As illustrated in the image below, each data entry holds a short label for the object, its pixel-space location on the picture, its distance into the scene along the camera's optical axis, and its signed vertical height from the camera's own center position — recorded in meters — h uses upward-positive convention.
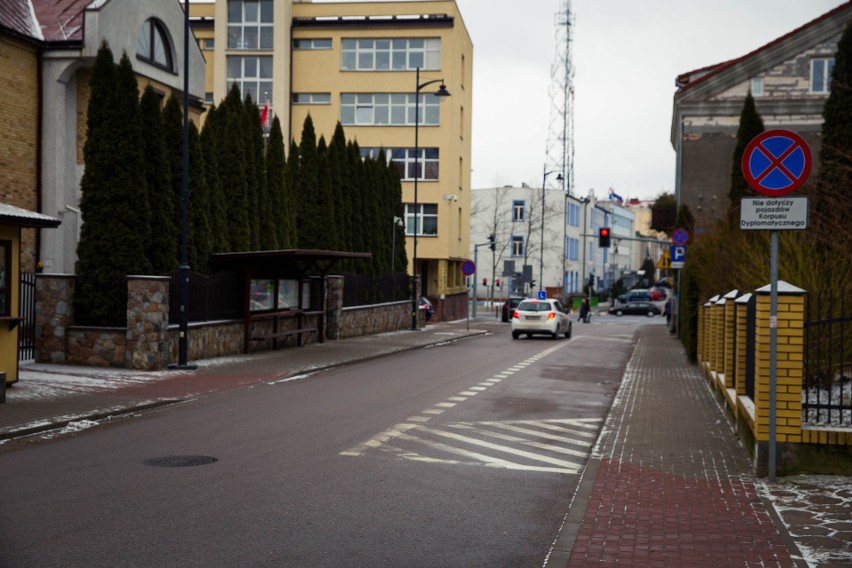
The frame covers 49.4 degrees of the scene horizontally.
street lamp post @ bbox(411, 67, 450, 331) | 38.62 -0.64
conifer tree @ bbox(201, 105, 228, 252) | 24.22 +2.08
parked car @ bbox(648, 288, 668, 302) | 85.44 -1.43
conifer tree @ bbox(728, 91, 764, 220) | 30.92 +5.10
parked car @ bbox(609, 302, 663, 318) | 70.80 -2.29
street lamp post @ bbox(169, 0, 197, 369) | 19.29 -0.30
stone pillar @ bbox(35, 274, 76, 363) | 19.20 -1.09
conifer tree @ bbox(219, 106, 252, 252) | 26.58 +2.64
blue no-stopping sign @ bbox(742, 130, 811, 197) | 8.42 +1.10
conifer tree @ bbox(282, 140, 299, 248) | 31.50 +2.83
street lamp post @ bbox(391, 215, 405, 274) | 43.31 +2.42
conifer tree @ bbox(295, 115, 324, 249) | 35.72 +3.12
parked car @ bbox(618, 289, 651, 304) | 74.38 -1.35
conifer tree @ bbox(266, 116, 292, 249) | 30.36 +2.65
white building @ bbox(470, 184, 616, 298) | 87.06 +4.35
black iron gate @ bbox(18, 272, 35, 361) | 18.97 -0.86
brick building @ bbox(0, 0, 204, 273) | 25.66 +4.92
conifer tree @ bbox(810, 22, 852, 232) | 25.25 +4.85
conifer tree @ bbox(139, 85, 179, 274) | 21.03 +1.96
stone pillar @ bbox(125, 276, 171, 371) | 18.91 -1.00
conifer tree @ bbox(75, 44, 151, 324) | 20.00 +1.88
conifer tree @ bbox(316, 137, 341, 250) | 36.09 +2.61
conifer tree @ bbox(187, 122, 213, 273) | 22.92 +1.46
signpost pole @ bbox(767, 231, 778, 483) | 8.48 -0.56
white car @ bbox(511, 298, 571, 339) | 35.94 -1.58
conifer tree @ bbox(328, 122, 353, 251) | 37.66 +3.69
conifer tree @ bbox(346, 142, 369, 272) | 39.67 +3.19
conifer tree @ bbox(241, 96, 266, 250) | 27.83 +3.34
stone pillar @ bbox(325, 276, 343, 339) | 30.78 -1.13
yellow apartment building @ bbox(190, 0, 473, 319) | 53.09 +11.60
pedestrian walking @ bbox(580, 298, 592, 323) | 58.21 -2.13
